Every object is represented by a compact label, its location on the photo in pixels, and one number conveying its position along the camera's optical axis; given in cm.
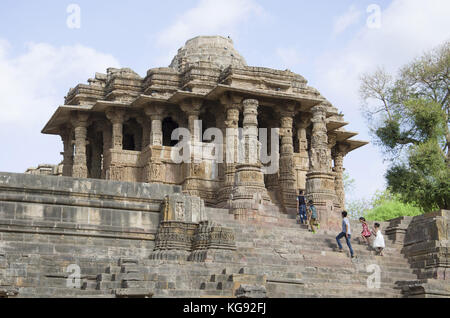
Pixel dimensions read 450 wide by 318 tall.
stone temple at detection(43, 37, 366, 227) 2594
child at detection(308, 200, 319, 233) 2236
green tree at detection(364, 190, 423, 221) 4066
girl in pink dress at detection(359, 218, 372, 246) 2137
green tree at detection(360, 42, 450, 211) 2598
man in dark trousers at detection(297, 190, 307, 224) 2295
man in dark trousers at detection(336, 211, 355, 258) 2000
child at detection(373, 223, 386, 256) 2089
